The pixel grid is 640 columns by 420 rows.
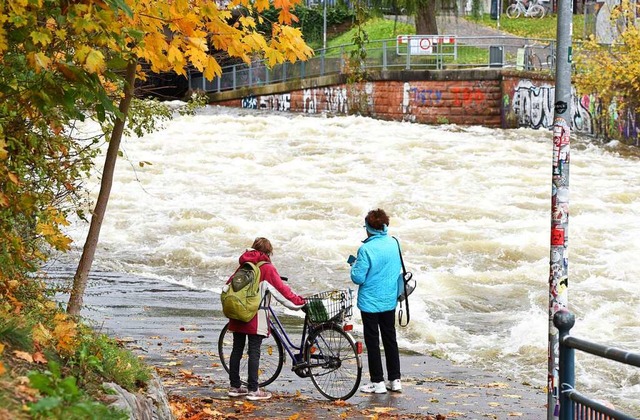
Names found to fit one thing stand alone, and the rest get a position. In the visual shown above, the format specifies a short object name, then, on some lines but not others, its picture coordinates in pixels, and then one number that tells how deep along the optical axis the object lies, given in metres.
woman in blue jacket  16.85
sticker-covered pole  13.99
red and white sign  70.37
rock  10.51
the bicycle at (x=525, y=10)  106.74
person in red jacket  16.24
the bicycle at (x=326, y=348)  16.61
